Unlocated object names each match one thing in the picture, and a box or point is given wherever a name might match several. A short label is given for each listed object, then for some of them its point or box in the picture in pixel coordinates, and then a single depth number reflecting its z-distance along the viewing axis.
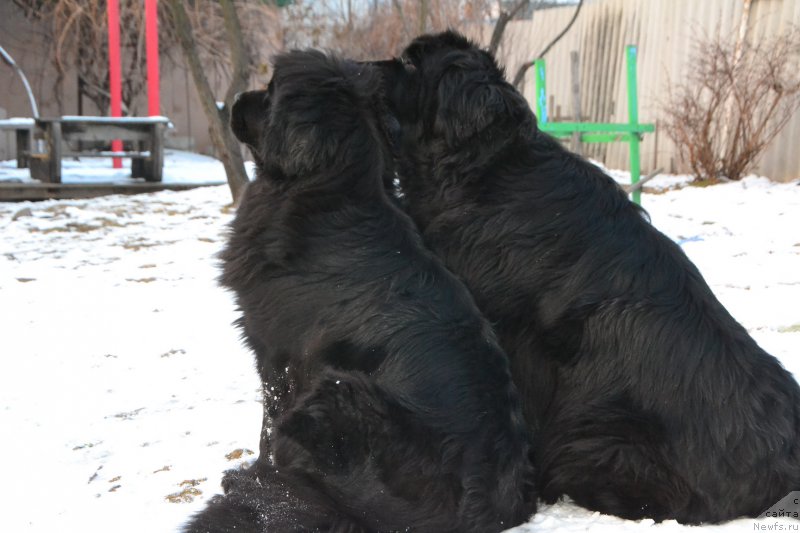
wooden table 10.19
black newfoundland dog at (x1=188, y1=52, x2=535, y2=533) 1.97
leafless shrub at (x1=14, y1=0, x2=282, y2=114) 13.80
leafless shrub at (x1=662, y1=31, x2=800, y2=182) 9.59
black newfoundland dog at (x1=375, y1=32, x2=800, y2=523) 2.16
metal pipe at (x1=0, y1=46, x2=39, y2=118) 12.19
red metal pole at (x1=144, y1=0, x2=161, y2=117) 11.65
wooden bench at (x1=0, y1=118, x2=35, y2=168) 10.91
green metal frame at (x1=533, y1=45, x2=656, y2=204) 7.92
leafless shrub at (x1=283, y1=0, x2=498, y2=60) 9.91
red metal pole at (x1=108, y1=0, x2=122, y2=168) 11.92
